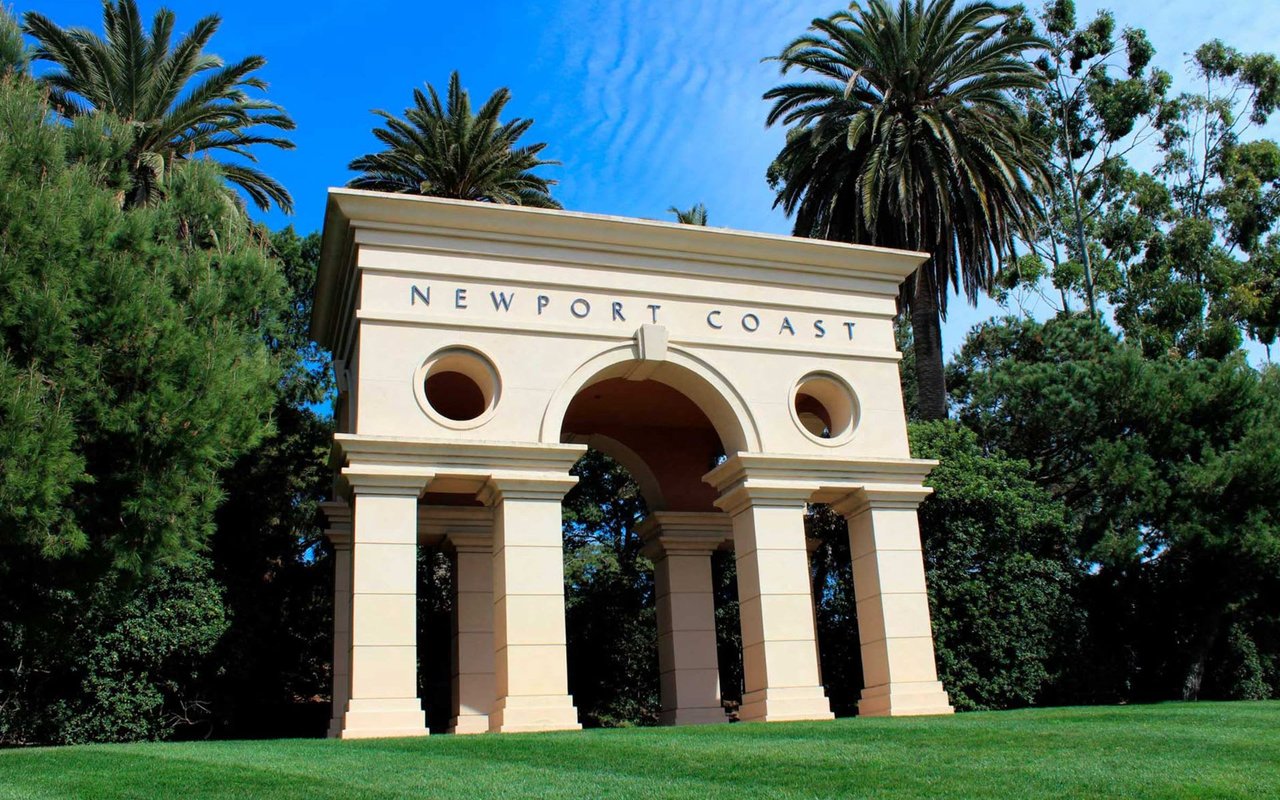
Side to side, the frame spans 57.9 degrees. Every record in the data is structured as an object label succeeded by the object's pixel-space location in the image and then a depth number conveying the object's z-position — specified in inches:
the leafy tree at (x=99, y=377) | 644.1
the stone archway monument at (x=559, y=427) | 751.1
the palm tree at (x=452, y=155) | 1466.5
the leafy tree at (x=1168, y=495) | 1131.3
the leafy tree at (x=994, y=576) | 1111.6
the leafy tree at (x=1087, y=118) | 1873.8
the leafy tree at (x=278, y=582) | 1050.7
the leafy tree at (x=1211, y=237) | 1686.8
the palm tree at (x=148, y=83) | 1197.1
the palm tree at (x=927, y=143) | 1398.9
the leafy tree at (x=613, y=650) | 1205.7
